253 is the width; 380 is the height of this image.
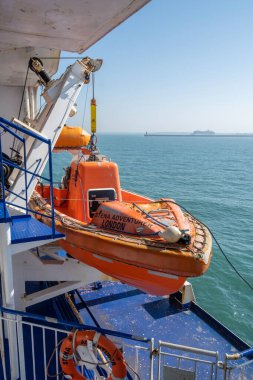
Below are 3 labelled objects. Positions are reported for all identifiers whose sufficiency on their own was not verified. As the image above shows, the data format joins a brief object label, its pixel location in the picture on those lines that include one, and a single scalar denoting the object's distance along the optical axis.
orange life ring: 3.03
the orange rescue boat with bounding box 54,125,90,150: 8.08
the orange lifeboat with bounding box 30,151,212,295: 4.05
